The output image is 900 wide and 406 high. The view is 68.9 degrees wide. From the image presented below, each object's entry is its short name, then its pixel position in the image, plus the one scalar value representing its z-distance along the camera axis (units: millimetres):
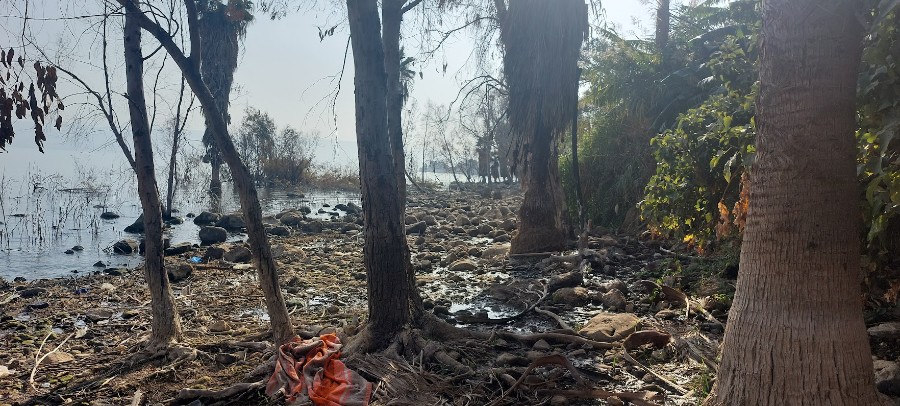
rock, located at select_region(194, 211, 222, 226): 21672
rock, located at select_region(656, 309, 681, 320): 6613
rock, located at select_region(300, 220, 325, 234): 18494
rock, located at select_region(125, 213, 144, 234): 20016
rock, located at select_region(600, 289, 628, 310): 7315
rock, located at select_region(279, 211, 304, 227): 20156
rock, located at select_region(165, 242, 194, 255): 14734
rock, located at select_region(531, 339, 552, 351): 5801
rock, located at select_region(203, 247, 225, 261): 13102
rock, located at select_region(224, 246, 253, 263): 12680
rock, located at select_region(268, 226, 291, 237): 17859
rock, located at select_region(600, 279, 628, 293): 8023
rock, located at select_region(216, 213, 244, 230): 20062
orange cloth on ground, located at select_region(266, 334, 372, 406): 4531
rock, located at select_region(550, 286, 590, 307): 7797
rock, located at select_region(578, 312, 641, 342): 5895
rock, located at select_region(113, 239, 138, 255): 15602
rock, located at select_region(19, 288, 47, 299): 10055
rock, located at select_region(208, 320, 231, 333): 7109
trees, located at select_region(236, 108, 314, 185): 38969
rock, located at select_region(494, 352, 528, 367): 5332
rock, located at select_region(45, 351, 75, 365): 6072
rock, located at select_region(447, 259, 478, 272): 10883
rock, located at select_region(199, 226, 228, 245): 16953
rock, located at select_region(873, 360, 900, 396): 3889
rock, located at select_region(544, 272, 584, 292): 8398
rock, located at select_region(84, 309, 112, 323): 8242
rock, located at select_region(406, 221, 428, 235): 17016
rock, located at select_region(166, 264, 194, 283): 10884
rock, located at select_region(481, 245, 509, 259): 11969
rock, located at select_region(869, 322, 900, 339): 4727
